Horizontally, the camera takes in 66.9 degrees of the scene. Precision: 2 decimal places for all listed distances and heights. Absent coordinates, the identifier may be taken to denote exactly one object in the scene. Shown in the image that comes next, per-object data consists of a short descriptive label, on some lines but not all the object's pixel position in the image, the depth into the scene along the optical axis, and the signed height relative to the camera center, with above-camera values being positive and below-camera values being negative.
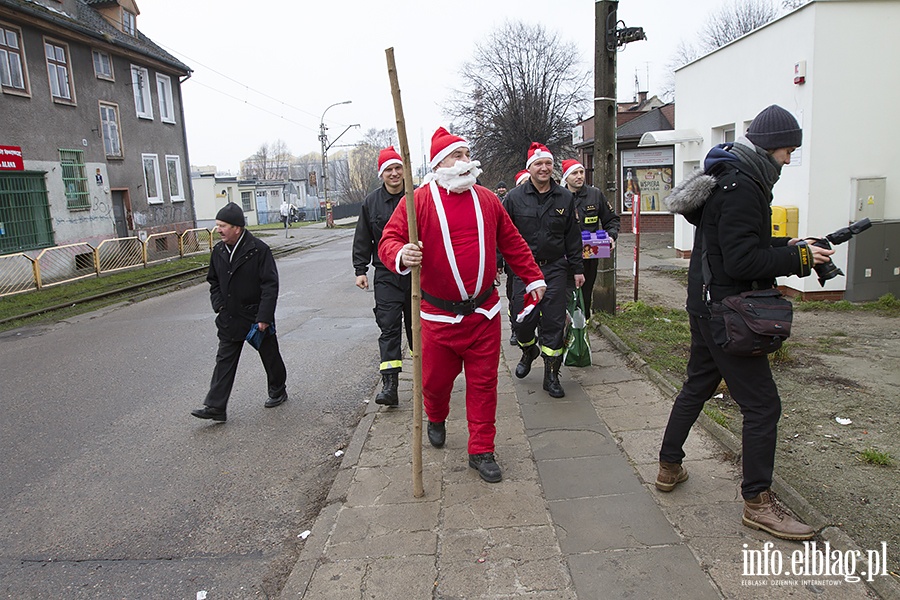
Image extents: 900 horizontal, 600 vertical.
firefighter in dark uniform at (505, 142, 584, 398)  5.74 -0.48
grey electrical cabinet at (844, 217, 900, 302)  9.98 -1.40
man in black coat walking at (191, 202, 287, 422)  5.76 -0.81
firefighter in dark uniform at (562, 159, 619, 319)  7.25 -0.31
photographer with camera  3.17 -0.37
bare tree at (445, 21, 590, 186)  39.50 +4.61
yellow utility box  10.43 -0.72
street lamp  46.66 -0.57
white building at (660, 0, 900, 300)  9.90 +0.54
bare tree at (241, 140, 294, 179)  113.19 +6.22
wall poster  22.94 +0.17
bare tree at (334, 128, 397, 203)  80.50 +3.14
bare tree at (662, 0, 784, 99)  45.75 +10.19
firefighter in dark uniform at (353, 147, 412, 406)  5.91 -0.75
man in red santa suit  4.06 -0.50
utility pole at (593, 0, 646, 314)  8.72 +0.92
